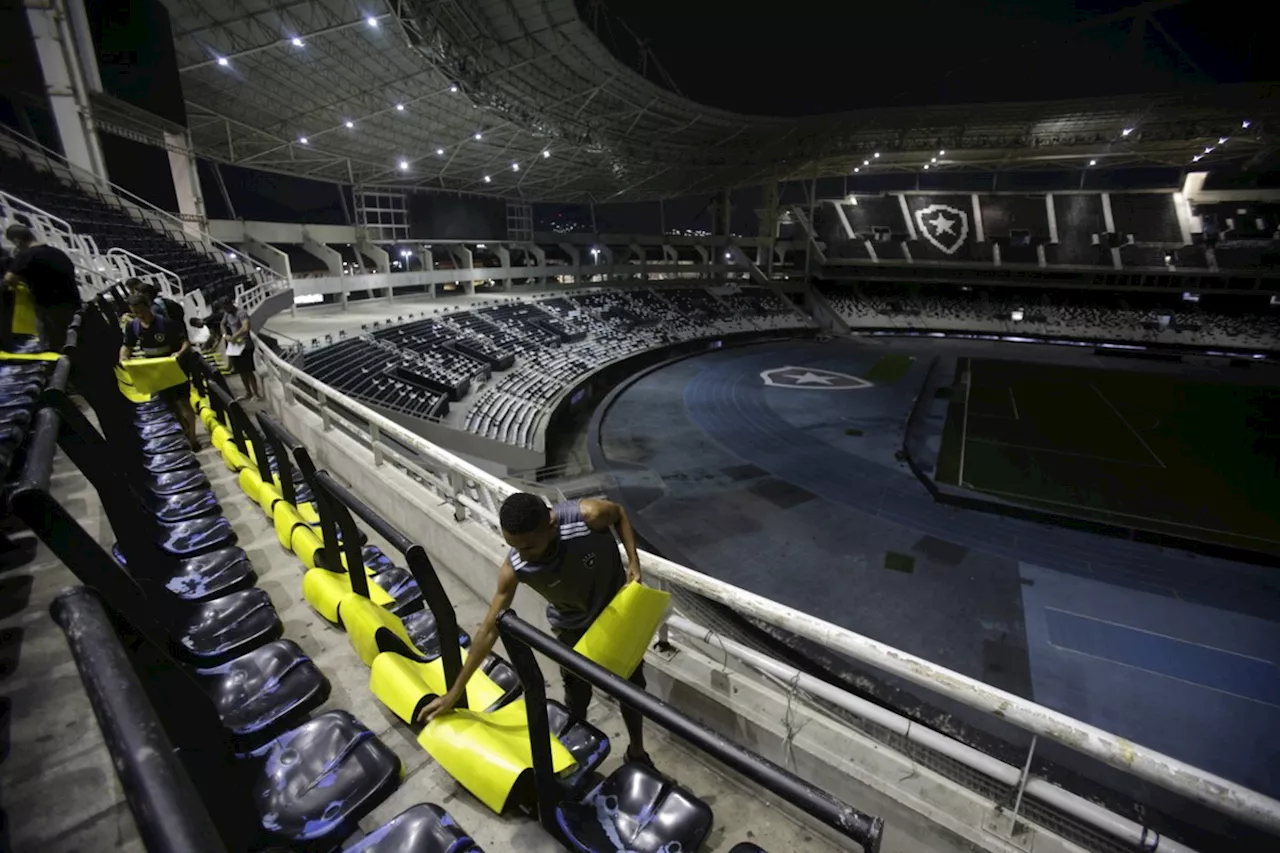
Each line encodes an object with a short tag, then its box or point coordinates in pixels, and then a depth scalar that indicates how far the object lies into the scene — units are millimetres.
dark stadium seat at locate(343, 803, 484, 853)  1844
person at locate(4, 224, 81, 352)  4527
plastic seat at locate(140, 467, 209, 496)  4176
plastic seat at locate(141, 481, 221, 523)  3846
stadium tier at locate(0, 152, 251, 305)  13938
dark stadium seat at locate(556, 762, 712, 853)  1967
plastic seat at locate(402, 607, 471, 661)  3111
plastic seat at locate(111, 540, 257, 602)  3102
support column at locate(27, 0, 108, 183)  14477
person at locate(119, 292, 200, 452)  5723
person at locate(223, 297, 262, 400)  8344
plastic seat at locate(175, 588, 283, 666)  2689
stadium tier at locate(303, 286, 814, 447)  16594
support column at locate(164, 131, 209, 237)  21141
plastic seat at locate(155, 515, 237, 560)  3473
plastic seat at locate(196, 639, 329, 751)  2330
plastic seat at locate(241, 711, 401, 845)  1999
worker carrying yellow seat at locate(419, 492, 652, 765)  2334
